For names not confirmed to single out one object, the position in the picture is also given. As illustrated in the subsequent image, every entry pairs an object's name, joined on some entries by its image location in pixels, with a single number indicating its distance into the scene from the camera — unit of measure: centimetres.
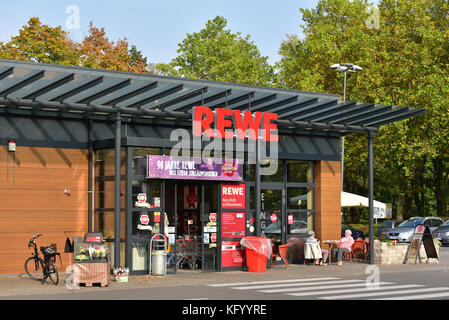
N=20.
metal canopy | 1709
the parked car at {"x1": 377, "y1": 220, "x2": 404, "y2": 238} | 4231
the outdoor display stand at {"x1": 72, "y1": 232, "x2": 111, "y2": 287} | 1700
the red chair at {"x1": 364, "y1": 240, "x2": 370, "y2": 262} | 2486
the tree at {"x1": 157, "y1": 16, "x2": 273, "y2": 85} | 5522
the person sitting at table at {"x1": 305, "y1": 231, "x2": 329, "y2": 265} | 2303
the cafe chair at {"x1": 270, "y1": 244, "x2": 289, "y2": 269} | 2170
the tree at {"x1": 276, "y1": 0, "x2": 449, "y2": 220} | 4534
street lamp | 3788
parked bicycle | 1723
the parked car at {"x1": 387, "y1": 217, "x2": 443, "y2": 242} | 4016
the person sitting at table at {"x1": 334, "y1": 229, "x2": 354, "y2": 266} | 2341
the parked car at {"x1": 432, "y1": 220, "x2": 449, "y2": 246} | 4138
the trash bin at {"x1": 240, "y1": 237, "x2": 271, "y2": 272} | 2092
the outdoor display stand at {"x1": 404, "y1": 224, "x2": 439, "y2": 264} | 2478
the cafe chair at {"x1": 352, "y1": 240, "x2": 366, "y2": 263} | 2517
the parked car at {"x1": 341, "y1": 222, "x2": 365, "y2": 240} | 4003
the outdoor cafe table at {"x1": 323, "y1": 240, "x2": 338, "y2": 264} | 2364
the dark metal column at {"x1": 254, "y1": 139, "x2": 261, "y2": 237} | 2131
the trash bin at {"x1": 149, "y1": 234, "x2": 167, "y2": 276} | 1964
